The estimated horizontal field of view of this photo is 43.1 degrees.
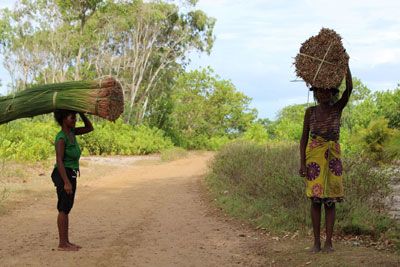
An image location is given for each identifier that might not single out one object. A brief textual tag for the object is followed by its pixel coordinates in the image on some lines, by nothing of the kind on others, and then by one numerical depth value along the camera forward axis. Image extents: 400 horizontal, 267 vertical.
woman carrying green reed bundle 5.61
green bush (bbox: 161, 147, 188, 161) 24.33
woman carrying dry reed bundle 5.25
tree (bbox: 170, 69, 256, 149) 38.56
